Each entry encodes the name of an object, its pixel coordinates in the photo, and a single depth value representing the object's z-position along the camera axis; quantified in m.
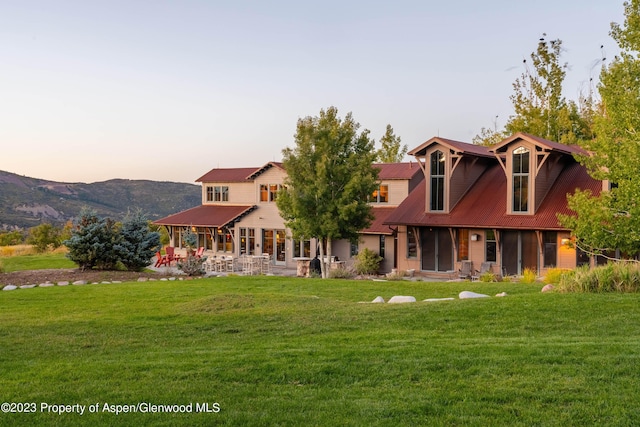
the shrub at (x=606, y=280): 12.19
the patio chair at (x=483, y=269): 24.21
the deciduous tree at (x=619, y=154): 14.66
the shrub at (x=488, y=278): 20.56
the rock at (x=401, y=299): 12.38
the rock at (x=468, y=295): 13.04
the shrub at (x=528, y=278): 19.05
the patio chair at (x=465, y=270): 24.33
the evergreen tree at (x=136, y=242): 24.12
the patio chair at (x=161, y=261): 29.23
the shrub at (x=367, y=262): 26.91
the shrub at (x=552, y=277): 17.69
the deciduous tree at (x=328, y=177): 23.66
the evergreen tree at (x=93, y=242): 23.03
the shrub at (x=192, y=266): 22.69
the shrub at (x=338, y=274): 23.19
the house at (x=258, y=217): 30.14
